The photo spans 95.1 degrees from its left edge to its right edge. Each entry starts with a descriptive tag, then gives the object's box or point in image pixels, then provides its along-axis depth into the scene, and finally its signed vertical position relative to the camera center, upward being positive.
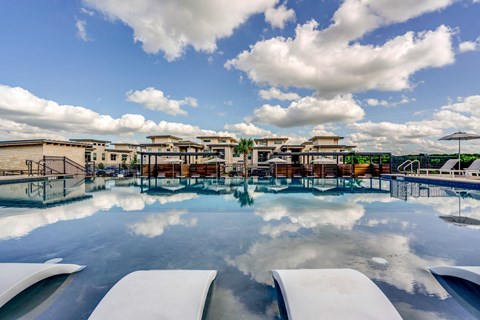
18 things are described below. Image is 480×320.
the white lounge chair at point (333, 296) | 2.16 -1.53
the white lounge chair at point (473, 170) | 14.44 -0.74
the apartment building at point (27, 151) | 23.25 +0.78
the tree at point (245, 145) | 24.92 +1.56
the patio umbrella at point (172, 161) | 21.32 -0.25
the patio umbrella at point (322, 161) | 21.11 -0.23
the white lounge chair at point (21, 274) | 2.72 -1.62
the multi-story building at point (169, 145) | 35.16 +2.20
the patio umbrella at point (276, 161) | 21.42 -0.24
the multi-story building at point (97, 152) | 42.64 +1.32
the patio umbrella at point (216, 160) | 21.22 -0.15
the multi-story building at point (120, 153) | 46.69 +1.18
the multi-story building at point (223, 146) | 35.53 +2.13
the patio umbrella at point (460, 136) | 15.02 +1.56
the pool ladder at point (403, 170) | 20.61 -1.16
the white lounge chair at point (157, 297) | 2.19 -1.56
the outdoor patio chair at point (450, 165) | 17.41 -0.51
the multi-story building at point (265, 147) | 35.28 +1.79
